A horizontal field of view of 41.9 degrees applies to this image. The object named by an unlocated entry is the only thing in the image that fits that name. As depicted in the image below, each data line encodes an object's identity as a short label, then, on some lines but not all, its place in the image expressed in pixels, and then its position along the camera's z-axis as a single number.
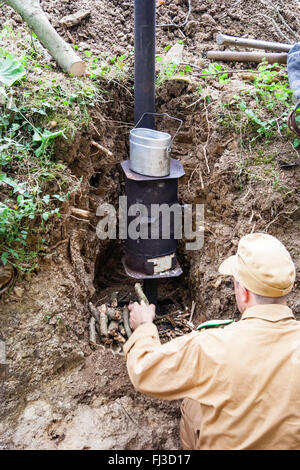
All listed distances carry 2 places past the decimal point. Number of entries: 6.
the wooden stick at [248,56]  4.30
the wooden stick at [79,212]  3.30
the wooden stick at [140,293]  3.72
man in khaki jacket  1.82
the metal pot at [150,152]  3.16
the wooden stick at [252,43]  4.38
